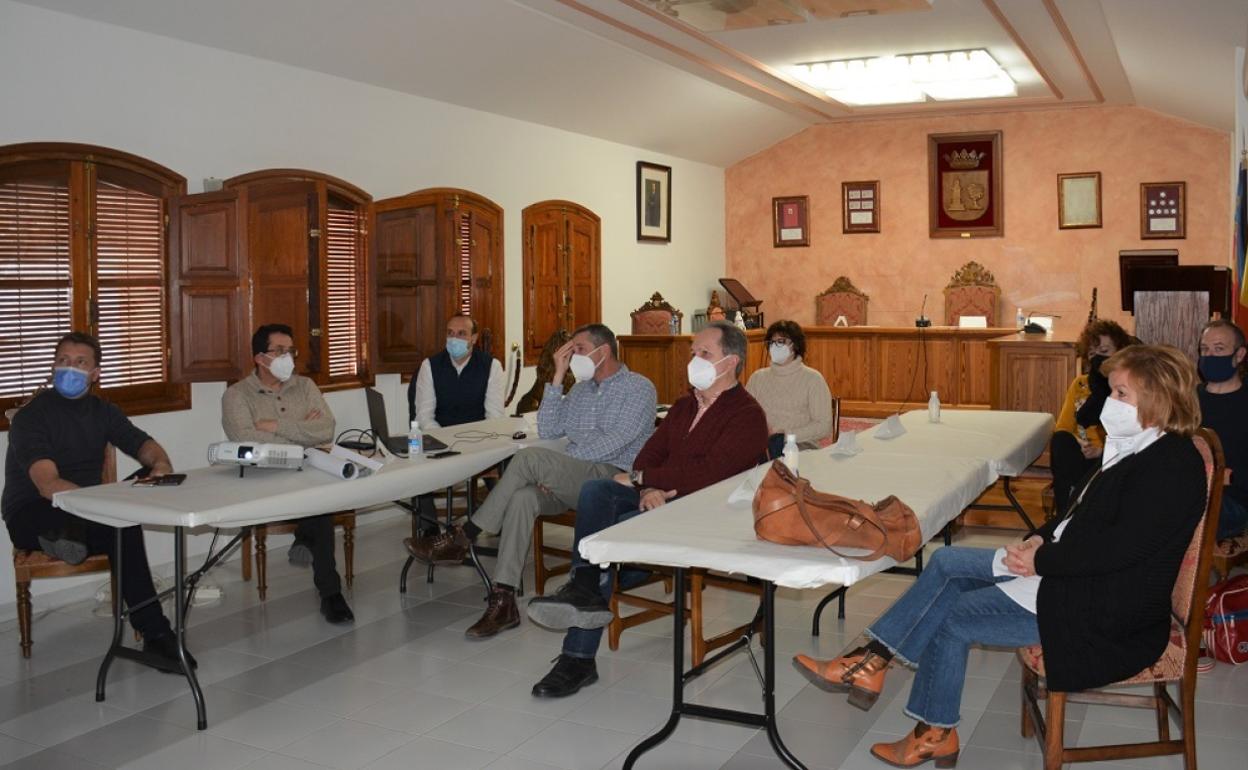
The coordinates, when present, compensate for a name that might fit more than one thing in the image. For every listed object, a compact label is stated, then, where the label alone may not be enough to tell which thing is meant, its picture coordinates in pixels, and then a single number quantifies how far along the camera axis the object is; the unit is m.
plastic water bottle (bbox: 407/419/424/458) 4.91
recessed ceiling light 9.27
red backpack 4.35
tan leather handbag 3.11
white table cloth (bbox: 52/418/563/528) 3.85
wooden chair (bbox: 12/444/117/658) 4.58
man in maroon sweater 4.26
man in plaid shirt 4.93
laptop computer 5.11
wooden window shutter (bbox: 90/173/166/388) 5.78
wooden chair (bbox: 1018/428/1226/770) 3.06
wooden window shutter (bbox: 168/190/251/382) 6.08
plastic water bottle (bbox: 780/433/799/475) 4.08
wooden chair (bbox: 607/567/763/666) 4.16
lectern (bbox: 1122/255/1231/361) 6.46
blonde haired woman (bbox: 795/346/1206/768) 2.97
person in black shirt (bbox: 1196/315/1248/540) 4.73
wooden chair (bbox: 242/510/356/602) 5.36
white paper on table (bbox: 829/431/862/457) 4.90
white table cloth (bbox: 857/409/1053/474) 4.94
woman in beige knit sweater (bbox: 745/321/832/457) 6.42
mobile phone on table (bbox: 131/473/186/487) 4.25
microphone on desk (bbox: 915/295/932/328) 11.48
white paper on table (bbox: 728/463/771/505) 3.79
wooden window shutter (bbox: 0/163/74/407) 5.33
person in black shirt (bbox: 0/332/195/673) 4.44
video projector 4.38
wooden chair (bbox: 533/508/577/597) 5.28
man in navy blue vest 6.73
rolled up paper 4.38
